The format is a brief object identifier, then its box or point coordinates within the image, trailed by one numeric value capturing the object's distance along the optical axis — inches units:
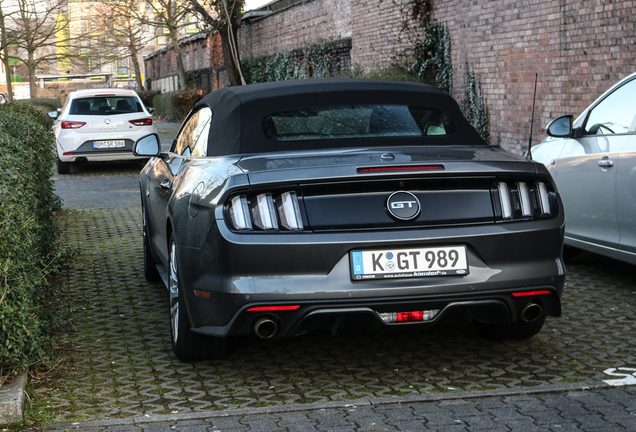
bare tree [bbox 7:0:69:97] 1258.6
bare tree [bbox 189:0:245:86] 1158.3
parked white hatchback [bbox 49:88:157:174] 661.3
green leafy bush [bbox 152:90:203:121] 1534.2
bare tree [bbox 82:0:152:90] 2019.8
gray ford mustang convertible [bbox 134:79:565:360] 156.2
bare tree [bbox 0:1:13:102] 1187.9
